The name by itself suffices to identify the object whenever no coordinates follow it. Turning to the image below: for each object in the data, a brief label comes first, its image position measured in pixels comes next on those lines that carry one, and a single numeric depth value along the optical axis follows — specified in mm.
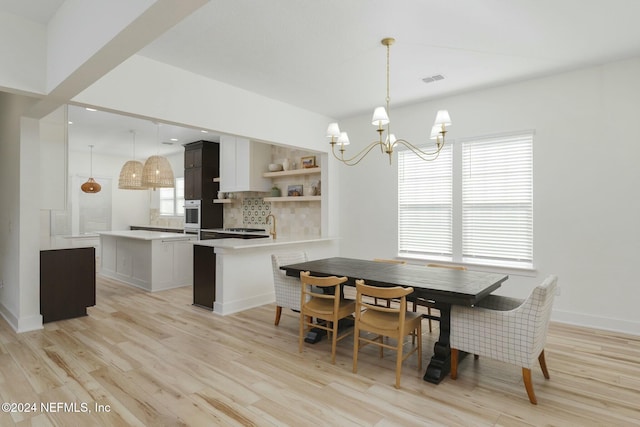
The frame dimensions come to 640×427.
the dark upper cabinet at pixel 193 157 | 7660
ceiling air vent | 4020
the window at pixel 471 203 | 4266
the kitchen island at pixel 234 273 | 4391
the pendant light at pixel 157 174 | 5711
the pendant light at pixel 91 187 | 7074
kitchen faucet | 5777
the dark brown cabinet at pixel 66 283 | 3971
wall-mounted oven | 7595
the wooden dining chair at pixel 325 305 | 3018
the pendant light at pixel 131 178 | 6211
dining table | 2631
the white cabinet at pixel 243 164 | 6480
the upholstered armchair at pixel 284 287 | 3656
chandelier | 3023
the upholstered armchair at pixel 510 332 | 2350
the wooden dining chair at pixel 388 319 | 2605
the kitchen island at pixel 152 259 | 5605
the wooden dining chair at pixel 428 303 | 3086
